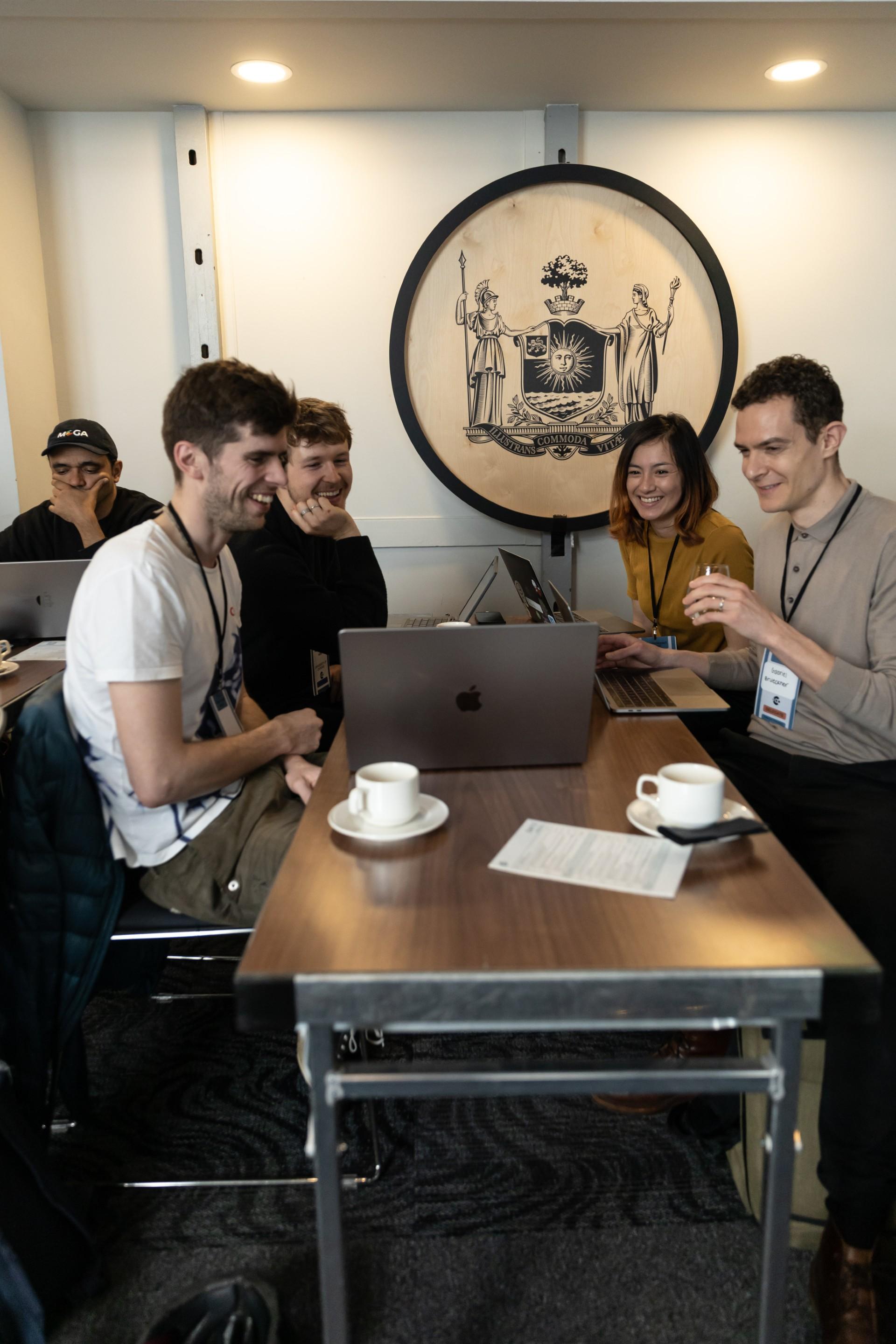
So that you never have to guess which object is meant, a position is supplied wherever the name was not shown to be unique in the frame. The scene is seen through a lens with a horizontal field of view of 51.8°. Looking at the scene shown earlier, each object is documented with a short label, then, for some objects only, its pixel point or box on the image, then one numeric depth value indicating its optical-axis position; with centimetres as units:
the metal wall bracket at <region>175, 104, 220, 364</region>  277
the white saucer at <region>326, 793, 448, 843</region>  116
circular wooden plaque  287
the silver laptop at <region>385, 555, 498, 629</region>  256
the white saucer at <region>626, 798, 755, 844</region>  119
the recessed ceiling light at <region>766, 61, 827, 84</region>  250
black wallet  113
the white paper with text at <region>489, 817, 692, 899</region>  106
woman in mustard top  255
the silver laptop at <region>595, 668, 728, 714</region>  176
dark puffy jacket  141
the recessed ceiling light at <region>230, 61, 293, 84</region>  245
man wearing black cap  274
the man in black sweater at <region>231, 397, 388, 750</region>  217
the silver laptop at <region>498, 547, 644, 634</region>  195
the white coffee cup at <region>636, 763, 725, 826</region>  115
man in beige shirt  146
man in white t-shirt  142
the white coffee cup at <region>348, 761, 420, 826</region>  117
